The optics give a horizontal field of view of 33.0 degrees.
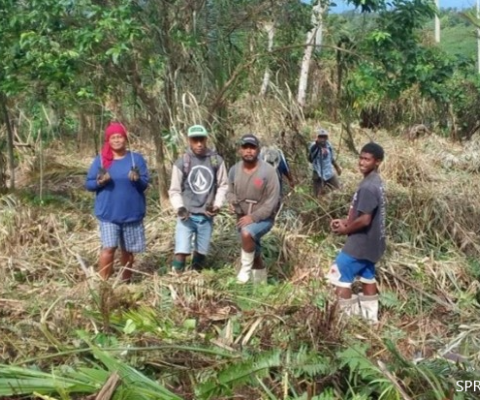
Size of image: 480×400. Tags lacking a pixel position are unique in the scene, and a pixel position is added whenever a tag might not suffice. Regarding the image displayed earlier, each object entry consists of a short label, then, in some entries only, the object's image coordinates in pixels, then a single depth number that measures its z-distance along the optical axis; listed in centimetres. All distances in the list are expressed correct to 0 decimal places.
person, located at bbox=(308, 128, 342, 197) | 949
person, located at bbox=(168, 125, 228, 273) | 681
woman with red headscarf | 656
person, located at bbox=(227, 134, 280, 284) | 675
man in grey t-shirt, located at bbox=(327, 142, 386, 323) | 598
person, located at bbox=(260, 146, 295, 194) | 851
